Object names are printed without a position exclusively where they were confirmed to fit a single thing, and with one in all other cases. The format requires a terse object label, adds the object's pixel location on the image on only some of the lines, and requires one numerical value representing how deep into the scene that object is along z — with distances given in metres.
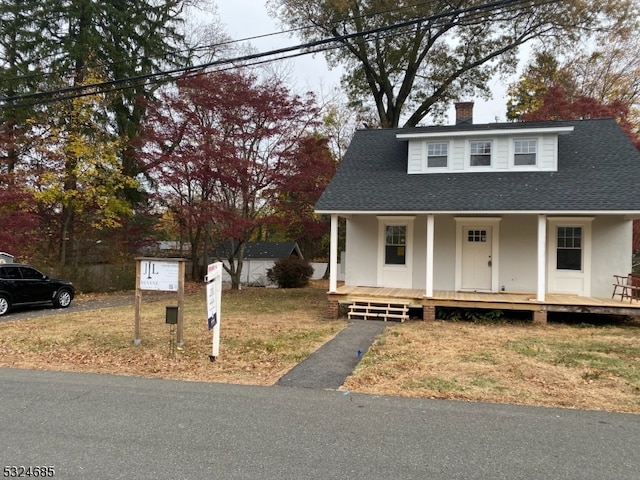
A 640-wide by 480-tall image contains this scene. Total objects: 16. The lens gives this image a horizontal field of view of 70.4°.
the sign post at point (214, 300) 7.12
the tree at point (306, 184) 17.06
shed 32.00
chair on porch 11.93
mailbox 7.76
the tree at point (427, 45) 24.36
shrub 26.42
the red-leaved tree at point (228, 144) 16.80
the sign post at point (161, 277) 8.09
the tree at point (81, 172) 18.25
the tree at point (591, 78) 25.42
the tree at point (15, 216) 16.61
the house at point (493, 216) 11.92
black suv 12.90
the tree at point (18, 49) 19.39
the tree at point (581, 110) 21.83
